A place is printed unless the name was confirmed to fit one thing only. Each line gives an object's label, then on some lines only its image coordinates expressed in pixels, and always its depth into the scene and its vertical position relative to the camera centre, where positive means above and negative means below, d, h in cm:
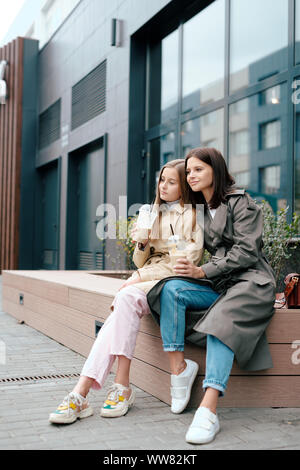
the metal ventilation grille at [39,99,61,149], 1316 +312
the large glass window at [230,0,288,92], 611 +255
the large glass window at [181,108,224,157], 719 +165
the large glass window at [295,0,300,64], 574 +236
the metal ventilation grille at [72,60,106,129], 1015 +305
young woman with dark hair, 276 -26
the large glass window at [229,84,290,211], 589 +121
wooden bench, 310 -71
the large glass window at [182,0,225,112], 735 +276
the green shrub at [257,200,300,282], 465 +10
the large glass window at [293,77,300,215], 562 +105
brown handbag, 312 -25
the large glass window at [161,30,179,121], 838 +274
